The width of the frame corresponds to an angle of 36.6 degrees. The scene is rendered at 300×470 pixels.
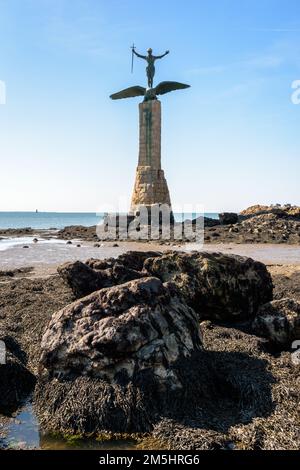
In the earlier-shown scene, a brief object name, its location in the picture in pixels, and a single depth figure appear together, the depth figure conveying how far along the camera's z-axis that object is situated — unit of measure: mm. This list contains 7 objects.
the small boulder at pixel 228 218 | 38625
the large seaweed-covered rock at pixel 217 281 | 6820
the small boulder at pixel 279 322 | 5859
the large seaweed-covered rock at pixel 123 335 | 4348
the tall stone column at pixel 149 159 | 36562
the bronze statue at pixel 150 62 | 36031
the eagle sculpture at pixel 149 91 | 37062
